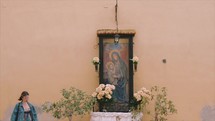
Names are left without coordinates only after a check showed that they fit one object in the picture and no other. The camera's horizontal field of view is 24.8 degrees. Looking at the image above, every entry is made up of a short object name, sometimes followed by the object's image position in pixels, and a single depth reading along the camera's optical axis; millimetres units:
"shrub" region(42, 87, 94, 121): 11438
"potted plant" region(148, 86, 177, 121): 12002
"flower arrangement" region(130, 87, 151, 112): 12156
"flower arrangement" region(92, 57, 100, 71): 12516
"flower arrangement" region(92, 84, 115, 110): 12172
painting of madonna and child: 12703
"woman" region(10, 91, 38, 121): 10844
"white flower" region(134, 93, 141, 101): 12141
